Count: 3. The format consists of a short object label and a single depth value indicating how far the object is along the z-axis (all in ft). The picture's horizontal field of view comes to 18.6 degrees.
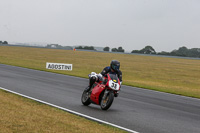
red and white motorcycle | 58.14
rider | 61.01
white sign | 196.46
